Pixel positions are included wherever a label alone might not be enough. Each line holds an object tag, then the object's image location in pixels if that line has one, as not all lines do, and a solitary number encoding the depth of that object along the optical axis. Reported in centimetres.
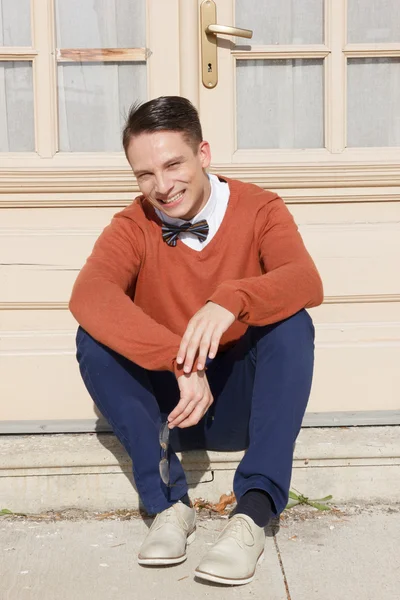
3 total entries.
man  226
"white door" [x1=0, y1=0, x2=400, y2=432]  317
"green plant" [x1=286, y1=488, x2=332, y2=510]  274
